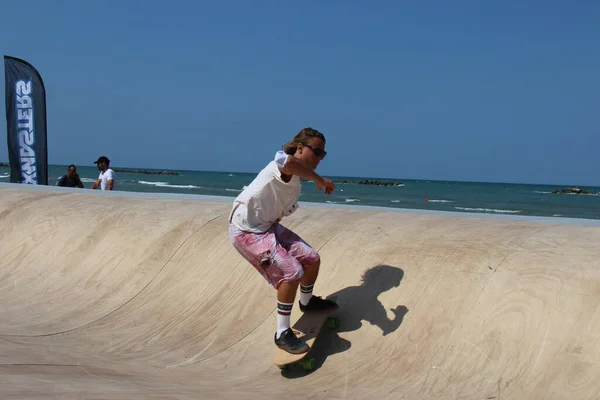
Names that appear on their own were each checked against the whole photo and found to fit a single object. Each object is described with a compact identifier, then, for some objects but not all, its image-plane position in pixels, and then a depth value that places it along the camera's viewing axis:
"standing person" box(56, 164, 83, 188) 10.83
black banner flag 13.09
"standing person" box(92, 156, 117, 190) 10.13
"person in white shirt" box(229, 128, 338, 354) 3.80
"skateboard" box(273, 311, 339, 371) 3.79
